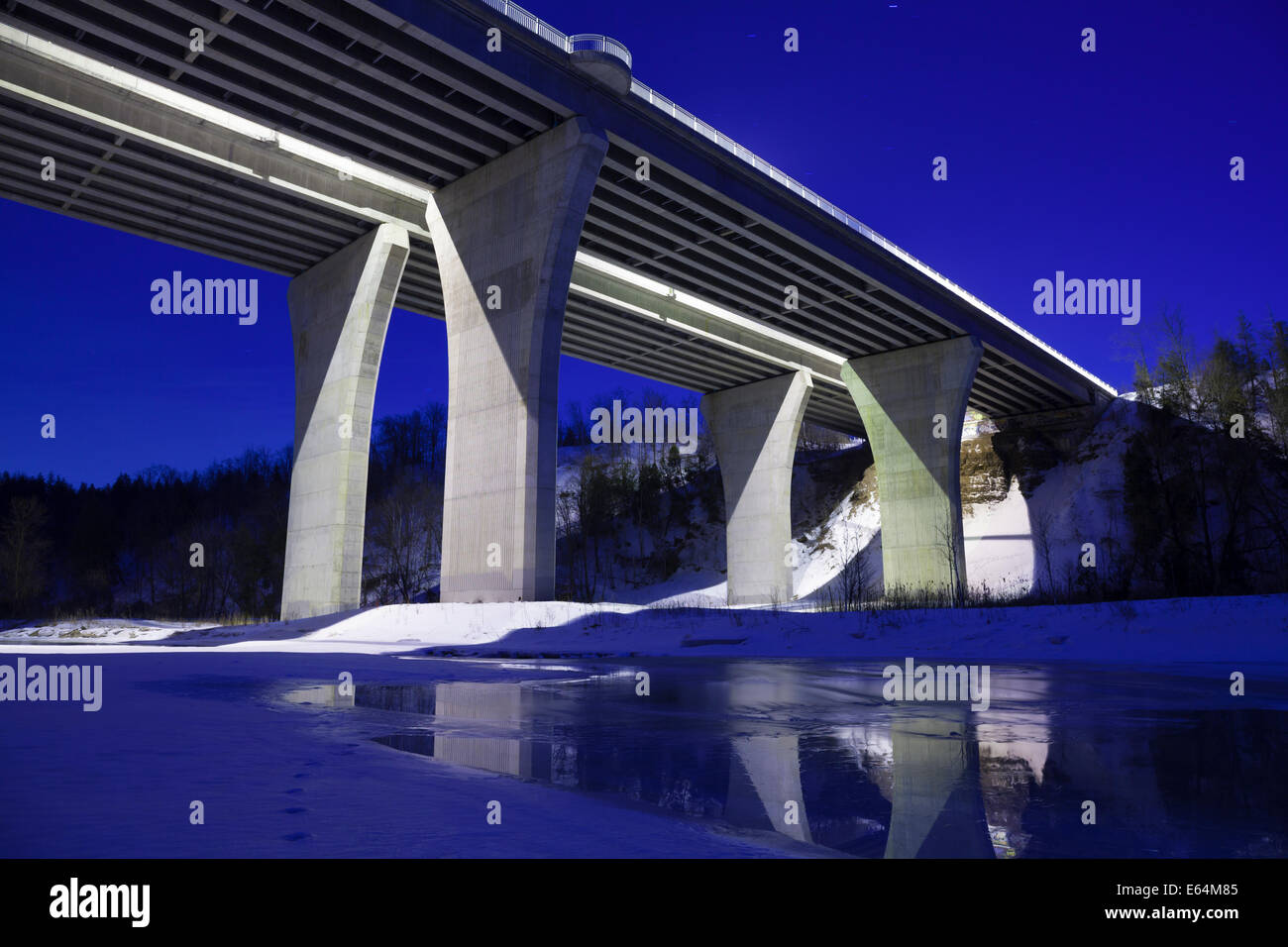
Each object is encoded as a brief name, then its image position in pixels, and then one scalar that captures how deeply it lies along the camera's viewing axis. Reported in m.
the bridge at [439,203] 21.27
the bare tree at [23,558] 53.72
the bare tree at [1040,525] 47.02
